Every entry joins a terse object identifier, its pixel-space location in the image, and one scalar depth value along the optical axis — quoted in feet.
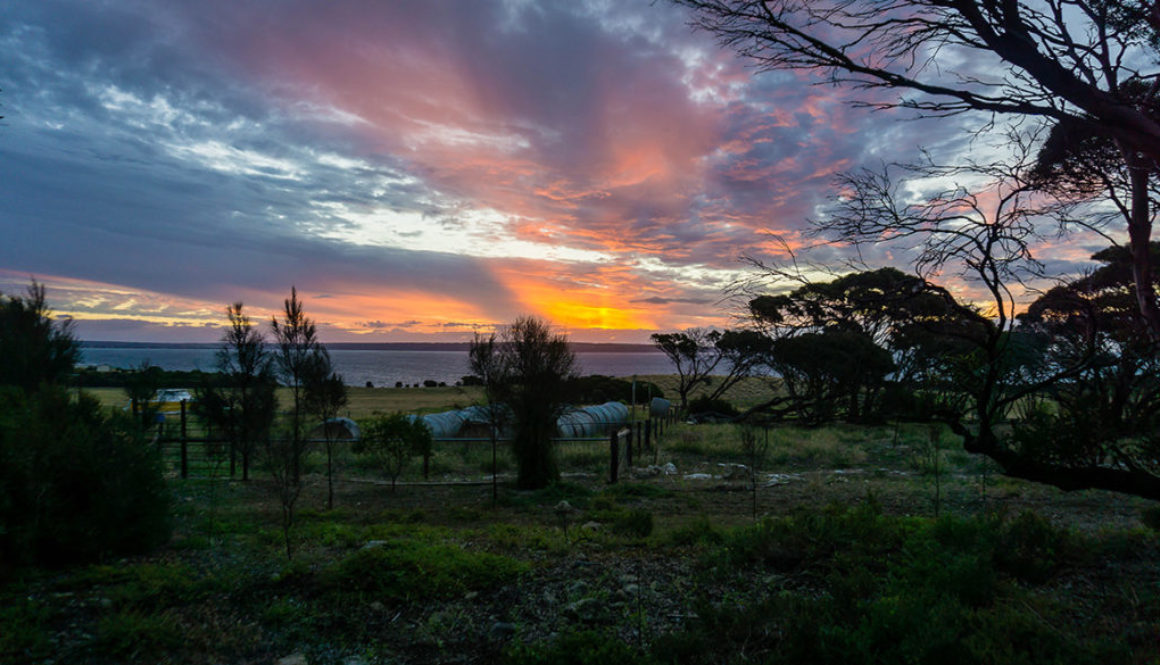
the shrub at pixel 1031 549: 14.30
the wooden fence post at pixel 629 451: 49.80
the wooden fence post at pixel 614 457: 42.51
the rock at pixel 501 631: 13.01
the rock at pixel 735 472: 44.40
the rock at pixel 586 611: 13.57
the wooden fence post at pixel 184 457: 45.93
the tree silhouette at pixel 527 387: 40.98
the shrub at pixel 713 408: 110.93
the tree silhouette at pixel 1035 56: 11.35
